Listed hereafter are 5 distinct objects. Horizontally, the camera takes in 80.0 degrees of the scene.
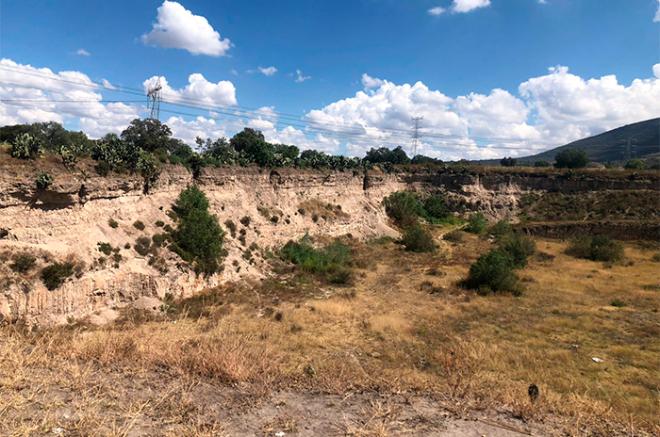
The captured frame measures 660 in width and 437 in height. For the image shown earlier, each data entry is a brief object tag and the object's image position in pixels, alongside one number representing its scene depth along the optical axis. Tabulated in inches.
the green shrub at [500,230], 2011.8
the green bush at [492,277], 1112.2
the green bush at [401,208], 2143.2
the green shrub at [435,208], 2423.0
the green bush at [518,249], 1425.4
